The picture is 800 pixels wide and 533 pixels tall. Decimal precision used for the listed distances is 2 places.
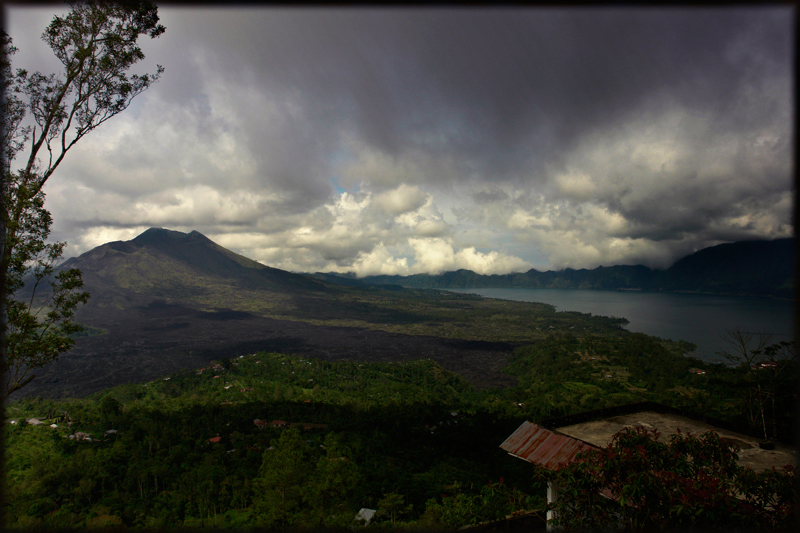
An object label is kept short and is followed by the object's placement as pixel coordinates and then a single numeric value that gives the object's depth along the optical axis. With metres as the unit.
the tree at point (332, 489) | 13.56
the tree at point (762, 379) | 15.01
